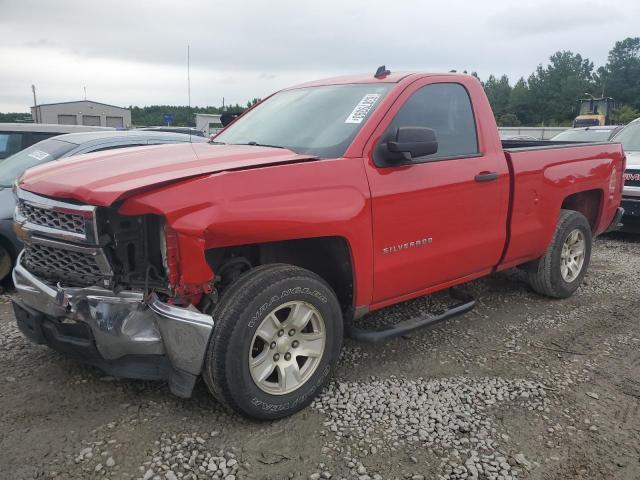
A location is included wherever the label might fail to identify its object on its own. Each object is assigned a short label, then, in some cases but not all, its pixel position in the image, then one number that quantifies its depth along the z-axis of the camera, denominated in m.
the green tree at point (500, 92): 85.86
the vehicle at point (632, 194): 7.74
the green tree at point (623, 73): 80.44
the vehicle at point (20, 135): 7.05
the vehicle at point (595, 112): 29.77
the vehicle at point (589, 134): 11.07
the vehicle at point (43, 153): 5.06
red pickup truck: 2.70
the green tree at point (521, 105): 85.62
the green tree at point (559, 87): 82.25
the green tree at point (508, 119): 74.47
